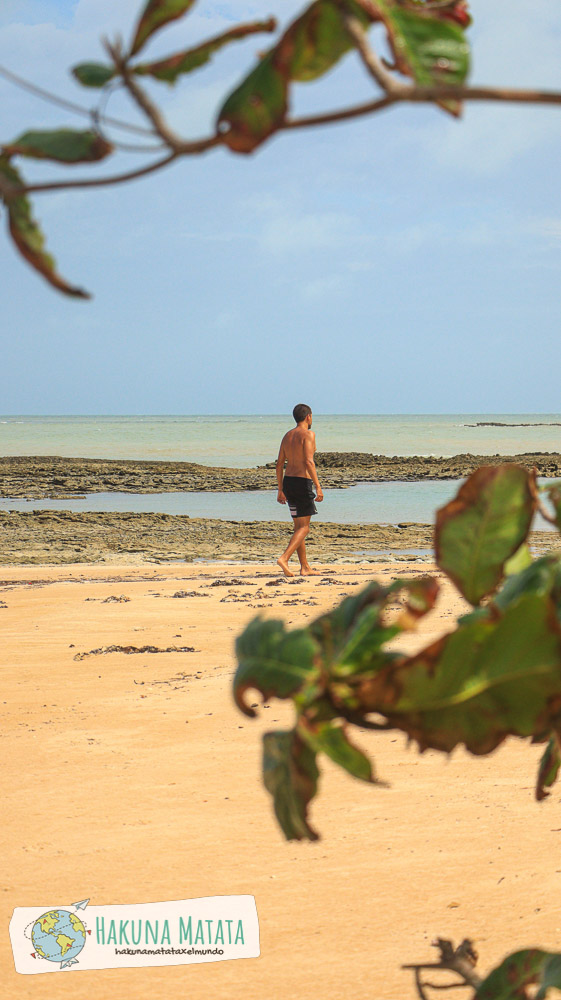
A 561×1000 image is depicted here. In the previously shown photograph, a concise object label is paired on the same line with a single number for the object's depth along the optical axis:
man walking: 27.34
